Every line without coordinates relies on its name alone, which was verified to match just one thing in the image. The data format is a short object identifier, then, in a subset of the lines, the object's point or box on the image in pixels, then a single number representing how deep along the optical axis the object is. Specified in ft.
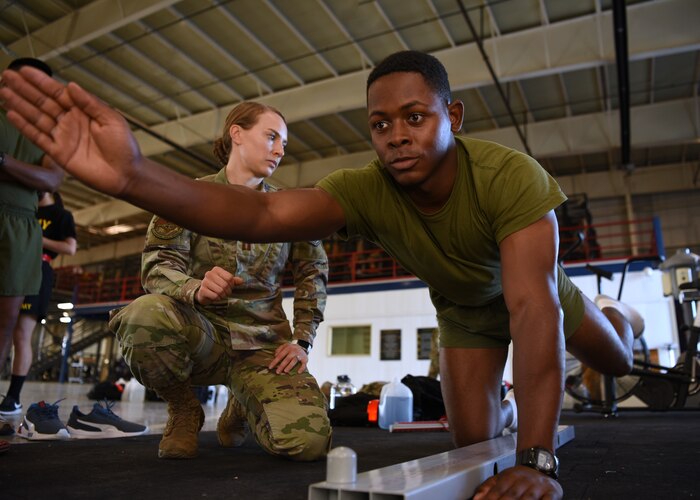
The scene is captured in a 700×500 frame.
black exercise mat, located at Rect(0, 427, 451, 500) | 3.26
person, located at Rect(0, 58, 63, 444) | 6.24
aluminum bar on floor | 2.39
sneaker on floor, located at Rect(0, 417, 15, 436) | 6.24
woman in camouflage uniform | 4.97
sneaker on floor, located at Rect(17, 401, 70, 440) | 6.43
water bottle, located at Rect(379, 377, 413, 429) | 10.93
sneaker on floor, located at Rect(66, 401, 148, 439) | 6.87
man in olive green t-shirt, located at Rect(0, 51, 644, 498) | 2.88
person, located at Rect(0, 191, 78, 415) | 9.53
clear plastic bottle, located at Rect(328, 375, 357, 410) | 14.46
